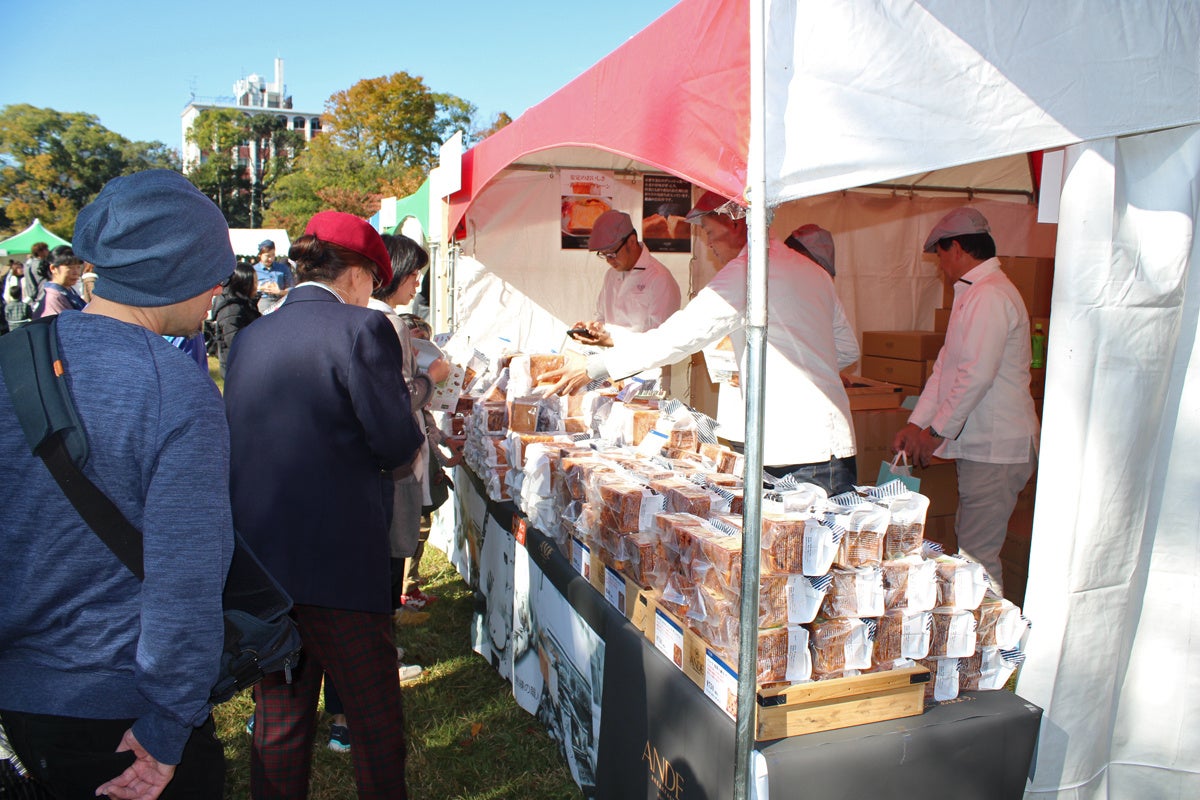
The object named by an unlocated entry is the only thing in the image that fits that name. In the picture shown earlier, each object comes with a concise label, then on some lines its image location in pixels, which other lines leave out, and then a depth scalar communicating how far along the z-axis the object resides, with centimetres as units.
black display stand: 169
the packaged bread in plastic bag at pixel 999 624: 193
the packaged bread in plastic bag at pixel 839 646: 173
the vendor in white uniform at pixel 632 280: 470
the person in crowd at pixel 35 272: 984
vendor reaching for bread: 263
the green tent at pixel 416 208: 685
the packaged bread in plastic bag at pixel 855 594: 173
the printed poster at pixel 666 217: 613
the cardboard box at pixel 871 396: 480
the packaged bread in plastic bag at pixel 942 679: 186
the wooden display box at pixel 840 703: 169
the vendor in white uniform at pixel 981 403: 302
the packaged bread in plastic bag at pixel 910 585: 179
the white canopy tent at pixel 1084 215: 166
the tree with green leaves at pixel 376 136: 3944
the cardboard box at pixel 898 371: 555
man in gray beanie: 111
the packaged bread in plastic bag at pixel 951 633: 184
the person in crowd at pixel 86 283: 685
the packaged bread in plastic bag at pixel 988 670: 193
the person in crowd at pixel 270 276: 1120
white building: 10888
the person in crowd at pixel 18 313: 818
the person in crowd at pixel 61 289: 611
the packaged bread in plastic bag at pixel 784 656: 167
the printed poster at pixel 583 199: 601
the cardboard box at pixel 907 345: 555
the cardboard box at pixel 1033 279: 501
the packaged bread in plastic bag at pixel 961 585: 185
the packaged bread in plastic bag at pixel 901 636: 178
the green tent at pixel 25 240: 1854
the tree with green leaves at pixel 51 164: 4669
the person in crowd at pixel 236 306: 669
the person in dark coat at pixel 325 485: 187
